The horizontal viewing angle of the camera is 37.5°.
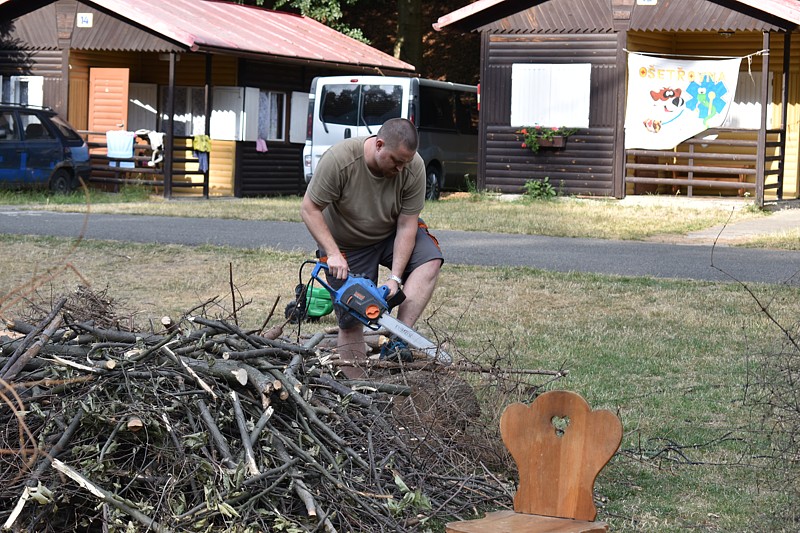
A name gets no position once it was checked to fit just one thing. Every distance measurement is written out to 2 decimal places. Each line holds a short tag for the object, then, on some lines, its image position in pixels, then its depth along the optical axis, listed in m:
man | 5.91
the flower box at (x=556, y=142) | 21.09
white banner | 19.08
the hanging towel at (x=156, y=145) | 21.86
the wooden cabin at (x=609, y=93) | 19.94
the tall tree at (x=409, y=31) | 31.41
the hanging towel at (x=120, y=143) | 21.84
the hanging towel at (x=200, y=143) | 21.28
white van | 20.66
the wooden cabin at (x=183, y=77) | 21.59
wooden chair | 3.62
